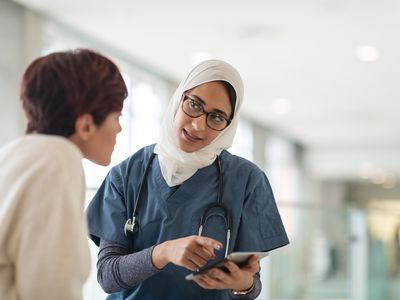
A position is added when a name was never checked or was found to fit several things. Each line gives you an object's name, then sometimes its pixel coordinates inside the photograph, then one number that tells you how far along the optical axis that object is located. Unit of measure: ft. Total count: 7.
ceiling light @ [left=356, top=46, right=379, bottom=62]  19.85
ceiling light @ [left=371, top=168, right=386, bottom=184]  49.39
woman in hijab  5.32
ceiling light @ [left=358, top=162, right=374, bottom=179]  45.84
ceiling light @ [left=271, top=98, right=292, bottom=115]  29.66
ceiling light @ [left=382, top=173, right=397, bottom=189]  53.34
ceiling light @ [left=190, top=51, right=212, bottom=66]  21.12
